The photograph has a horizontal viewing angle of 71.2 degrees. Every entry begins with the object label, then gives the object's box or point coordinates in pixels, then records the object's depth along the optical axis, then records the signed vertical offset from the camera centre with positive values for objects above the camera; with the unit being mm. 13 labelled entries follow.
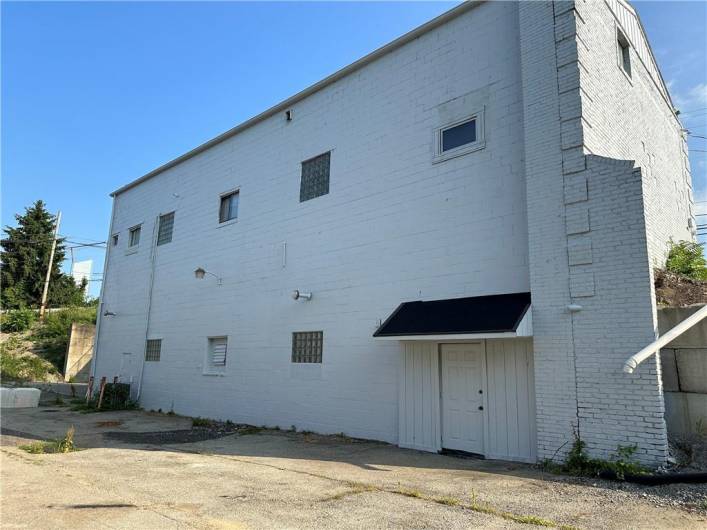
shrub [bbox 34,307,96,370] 26062 +1656
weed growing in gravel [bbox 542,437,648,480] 6488 -1148
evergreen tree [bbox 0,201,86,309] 33656 +6705
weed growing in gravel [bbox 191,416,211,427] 12969 -1473
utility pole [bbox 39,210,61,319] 31436 +5395
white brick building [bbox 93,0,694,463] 7457 +2549
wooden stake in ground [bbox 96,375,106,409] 16594 -947
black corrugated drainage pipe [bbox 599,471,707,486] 5871 -1163
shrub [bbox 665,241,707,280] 9867 +2453
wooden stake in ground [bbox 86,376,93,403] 18006 -1089
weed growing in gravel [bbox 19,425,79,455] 8773 -1519
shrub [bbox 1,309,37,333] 27781 +2182
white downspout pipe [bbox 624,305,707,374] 6348 +460
